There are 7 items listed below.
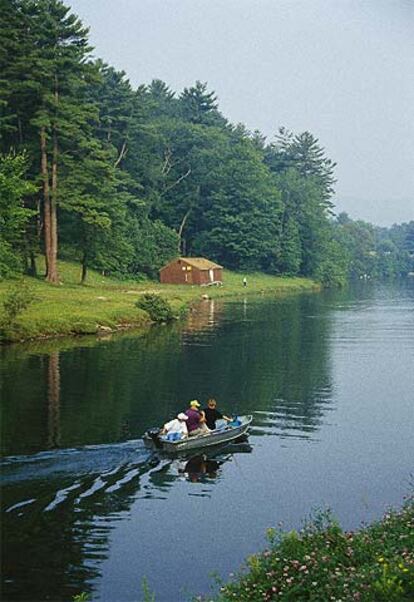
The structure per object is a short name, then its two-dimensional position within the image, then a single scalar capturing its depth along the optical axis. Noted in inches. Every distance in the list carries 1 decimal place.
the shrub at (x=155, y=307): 2343.8
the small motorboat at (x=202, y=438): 898.7
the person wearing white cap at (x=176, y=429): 906.7
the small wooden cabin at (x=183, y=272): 3846.0
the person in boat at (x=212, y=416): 996.6
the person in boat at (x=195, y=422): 950.4
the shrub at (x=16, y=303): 1768.0
